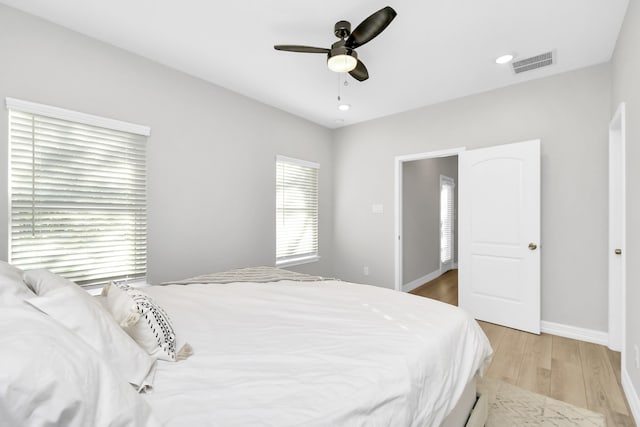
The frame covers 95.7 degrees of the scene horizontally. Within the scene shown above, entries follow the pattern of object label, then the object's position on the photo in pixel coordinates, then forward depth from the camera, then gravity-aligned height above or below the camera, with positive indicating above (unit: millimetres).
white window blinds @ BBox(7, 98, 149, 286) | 2143 +167
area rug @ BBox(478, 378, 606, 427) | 1785 -1278
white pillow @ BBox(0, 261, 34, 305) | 975 -274
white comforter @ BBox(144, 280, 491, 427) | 871 -567
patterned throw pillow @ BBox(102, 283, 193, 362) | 1160 -474
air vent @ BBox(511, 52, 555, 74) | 2746 +1492
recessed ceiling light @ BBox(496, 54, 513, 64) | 2713 +1480
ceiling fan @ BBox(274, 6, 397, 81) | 1889 +1201
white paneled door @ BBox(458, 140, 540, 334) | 3084 -227
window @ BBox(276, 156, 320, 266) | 4086 +51
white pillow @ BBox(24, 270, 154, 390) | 941 -399
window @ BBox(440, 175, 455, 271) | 6293 -152
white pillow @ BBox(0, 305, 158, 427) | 597 -380
